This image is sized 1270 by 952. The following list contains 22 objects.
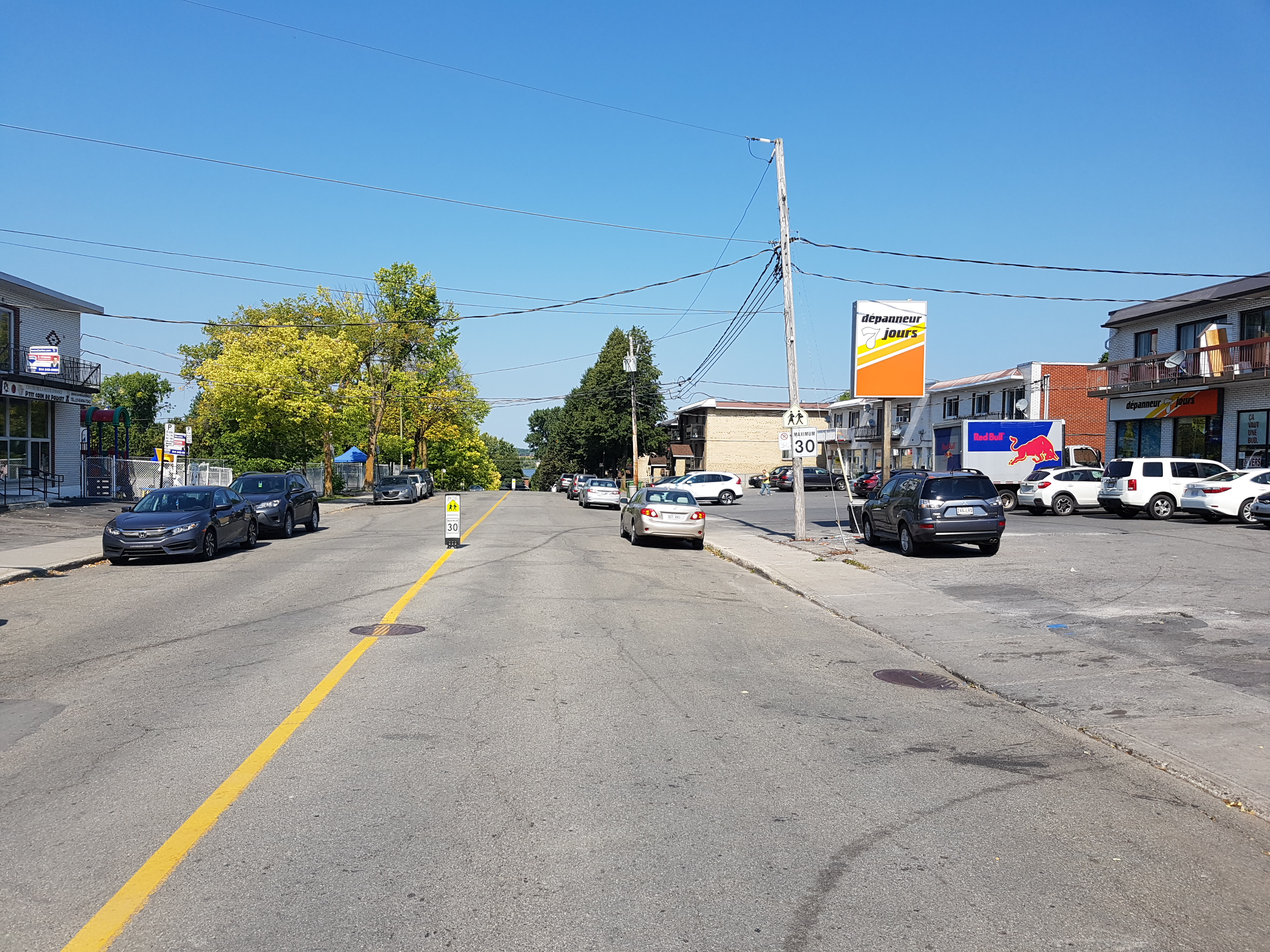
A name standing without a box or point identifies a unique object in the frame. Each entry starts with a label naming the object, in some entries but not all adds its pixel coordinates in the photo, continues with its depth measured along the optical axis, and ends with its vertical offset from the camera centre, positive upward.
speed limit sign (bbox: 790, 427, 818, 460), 21.91 +0.31
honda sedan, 17.28 -1.38
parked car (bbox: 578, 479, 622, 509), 42.34 -1.78
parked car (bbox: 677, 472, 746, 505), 44.28 -1.48
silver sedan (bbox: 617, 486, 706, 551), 22.30 -1.44
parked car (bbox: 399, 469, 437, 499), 52.22 -1.65
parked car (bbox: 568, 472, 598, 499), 53.56 -1.69
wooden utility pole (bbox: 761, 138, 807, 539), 23.38 +2.90
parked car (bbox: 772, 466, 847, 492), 56.19 -1.31
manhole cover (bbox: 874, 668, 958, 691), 8.70 -2.07
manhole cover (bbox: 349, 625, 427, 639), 10.20 -1.91
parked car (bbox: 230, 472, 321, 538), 23.84 -1.21
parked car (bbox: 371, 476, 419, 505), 45.59 -1.77
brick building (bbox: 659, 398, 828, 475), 81.19 +1.78
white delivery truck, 32.94 +0.31
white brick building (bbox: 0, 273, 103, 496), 33.06 +2.24
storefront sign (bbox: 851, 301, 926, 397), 27.23 +3.11
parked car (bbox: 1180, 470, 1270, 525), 25.06 -0.91
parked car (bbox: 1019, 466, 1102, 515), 30.55 -1.00
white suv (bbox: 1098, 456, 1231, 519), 27.55 -0.66
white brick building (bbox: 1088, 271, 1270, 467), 32.00 +2.97
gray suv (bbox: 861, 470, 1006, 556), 18.88 -1.09
